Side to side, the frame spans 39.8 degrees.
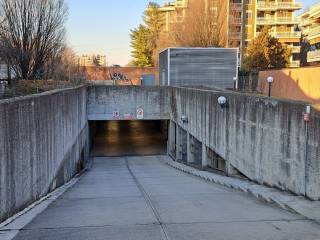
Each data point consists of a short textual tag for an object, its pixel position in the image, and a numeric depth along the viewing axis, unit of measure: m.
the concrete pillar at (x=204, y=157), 23.73
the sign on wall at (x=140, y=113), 37.12
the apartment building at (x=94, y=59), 146.38
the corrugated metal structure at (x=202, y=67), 40.44
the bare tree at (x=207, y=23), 54.91
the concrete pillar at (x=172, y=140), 34.66
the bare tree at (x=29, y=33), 28.45
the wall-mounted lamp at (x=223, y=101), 18.72
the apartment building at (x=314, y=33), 49.24
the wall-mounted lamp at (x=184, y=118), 29.10
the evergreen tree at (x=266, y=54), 47.31
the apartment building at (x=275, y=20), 76.06
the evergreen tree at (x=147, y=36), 94.88
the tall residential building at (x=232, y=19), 56.25
